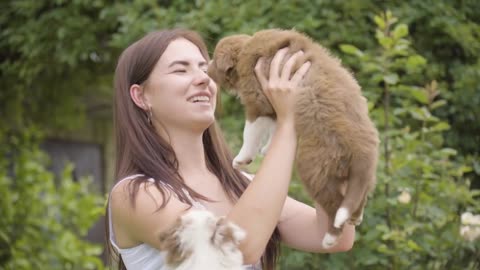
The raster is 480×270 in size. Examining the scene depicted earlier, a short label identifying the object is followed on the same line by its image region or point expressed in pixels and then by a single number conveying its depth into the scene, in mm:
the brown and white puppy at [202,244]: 1786
